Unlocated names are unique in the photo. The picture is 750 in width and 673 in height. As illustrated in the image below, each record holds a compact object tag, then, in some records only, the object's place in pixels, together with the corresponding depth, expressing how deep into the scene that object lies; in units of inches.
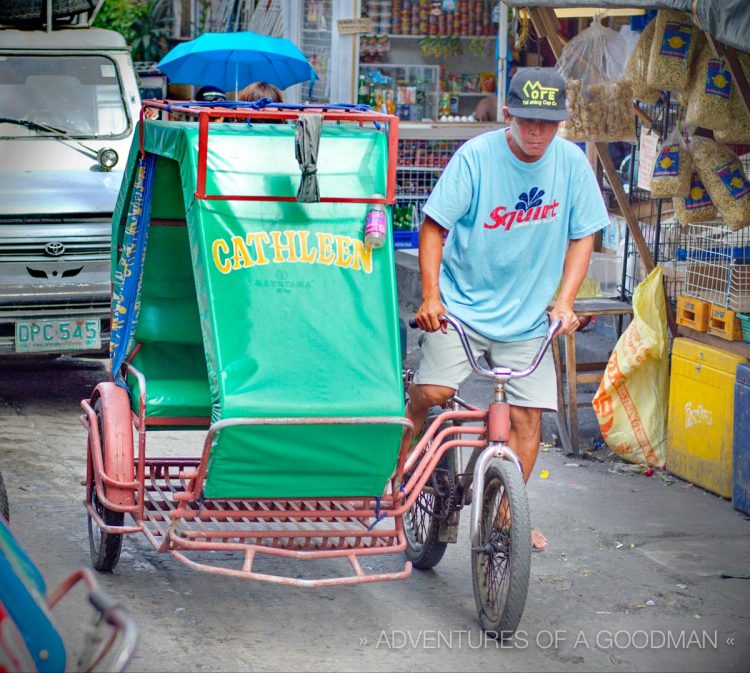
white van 322.0
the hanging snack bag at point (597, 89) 290.8
